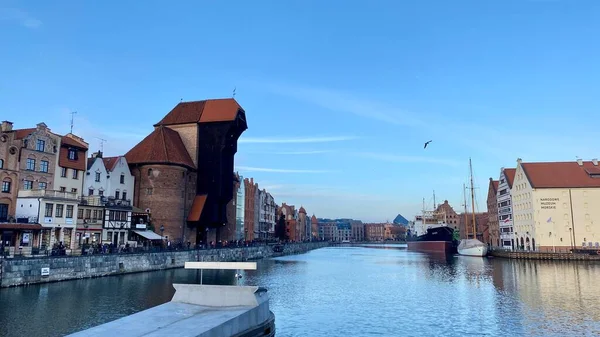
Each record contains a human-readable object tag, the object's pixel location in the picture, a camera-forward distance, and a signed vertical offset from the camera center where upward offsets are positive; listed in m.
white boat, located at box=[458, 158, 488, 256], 97.62 -3.15
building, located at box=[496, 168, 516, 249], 105.06 +6.64
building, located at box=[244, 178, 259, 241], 120.25 +6.94
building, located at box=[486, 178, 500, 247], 118.31 +5.52
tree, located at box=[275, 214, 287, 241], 171.75 +2.42
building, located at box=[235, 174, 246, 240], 110.00 +7.00
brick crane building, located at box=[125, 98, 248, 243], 69.56 +11.31
